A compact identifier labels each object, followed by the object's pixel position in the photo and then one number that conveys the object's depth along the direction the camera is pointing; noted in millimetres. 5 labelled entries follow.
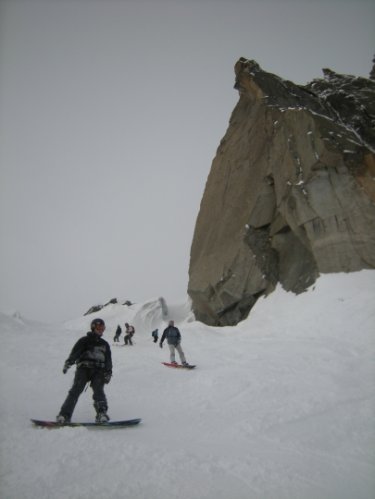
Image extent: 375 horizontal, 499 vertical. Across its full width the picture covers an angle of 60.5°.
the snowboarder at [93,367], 5364
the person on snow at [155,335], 25025
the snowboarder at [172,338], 11839
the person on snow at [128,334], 21156
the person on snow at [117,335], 25484
